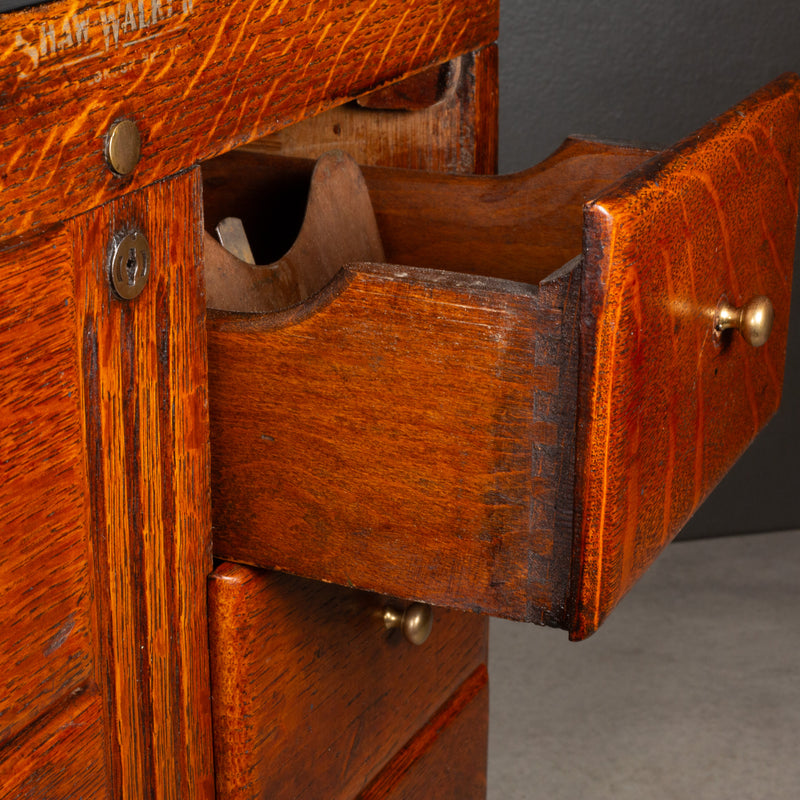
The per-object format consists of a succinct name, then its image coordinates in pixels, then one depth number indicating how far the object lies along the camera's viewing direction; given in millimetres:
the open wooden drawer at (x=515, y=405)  884
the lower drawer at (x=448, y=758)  1113
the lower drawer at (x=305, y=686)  971
